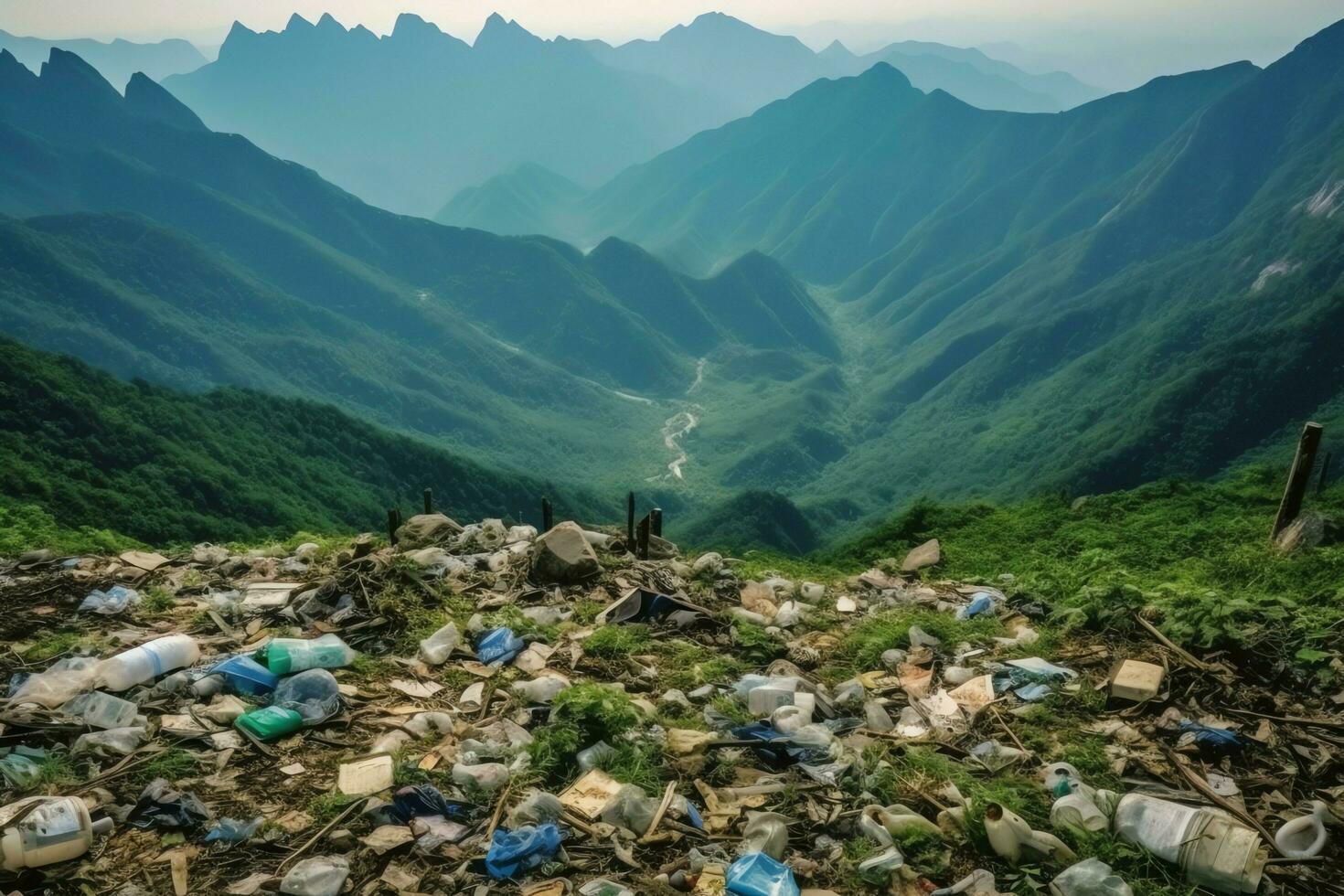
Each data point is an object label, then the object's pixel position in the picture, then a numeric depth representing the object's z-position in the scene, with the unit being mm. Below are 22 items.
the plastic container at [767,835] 4418
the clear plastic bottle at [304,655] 6422
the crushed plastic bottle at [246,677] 6141
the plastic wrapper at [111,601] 7938
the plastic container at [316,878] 4082
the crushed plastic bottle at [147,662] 6020
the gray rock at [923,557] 12297
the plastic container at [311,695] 5906
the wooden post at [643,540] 10203
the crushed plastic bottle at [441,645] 6938
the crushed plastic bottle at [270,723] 5578
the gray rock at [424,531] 10836
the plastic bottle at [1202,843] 3984
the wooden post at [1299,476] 9188
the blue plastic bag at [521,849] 4258
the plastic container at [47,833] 4148
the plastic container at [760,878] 4016
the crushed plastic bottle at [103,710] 5496
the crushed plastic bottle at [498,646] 6996
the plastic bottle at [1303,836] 4230
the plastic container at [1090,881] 3934
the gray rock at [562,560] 8852
